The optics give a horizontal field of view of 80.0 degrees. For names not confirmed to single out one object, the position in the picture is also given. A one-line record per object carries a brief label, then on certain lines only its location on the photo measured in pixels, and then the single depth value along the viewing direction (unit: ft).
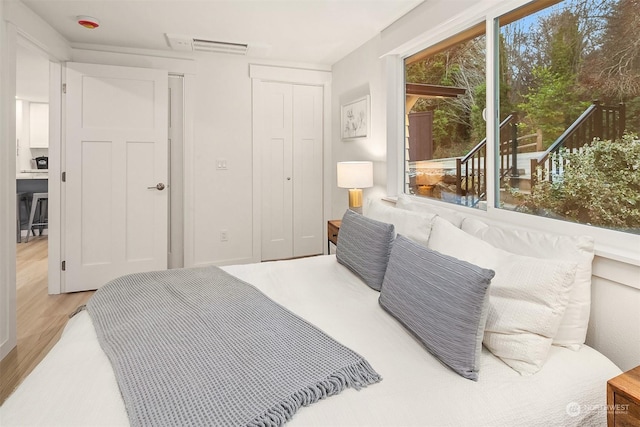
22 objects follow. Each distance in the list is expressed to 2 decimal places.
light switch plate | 13.37
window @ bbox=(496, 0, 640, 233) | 5.11
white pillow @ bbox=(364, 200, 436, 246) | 6.70
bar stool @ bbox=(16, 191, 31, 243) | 19.73
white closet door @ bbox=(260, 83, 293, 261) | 14.01
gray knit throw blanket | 3.33
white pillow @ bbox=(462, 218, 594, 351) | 4.59
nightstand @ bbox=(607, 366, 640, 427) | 3.39
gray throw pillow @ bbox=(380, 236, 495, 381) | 4.04
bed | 3.43
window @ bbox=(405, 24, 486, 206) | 7.95
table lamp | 10.48
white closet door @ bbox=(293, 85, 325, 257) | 14.40
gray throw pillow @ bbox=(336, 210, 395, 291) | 6.54
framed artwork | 11.58
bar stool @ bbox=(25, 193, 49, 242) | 19.21
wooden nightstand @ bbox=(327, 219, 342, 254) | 11.37
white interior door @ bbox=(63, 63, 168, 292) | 11.41
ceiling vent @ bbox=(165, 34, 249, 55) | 11.33
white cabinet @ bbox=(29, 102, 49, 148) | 21.63
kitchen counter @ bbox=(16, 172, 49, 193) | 20.12
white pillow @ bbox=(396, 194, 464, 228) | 7.00
